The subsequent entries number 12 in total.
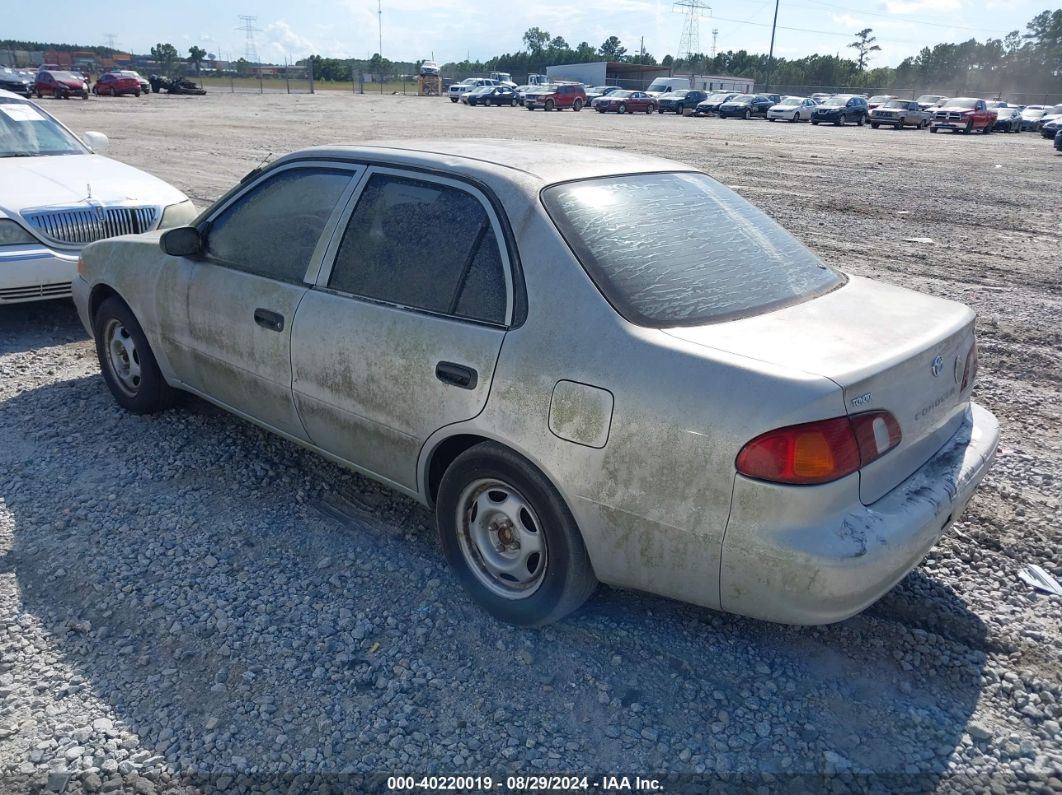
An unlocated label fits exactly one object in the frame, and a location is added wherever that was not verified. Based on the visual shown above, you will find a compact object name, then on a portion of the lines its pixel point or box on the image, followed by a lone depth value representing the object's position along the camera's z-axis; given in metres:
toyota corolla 2.51
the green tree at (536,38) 148.62
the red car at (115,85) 47.62
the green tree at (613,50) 138.38
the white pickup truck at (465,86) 56.05
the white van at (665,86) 55.36
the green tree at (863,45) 107.50
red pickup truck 38.94
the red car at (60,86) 42.16
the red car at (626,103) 50.12
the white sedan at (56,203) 6.18
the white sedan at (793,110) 45.12
